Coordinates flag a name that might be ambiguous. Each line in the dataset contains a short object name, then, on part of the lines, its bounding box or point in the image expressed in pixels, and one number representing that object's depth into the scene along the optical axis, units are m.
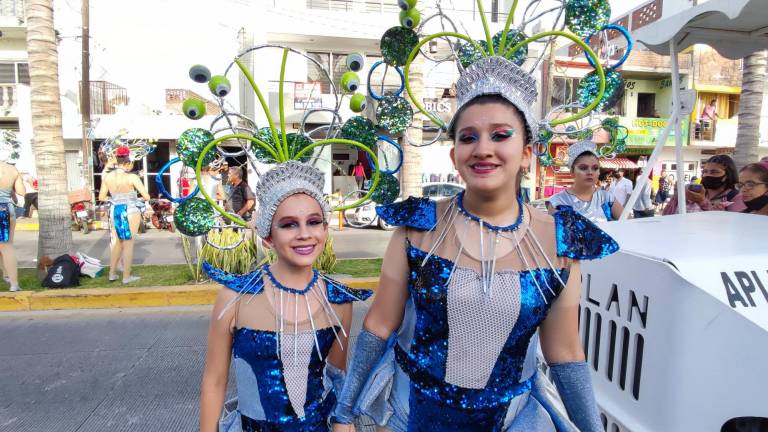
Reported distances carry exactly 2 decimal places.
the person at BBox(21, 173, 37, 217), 14.39
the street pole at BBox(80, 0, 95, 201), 13.65
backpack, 5.77
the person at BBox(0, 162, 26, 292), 5.62
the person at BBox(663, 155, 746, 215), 4.09
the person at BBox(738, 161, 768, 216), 3.24
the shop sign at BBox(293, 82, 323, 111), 14.63
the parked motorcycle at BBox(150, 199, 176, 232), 12.98
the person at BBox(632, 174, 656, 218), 7.09
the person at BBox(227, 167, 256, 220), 6.55
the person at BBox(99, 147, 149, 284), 6.21
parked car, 13.13
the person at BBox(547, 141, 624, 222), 3.97
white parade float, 1.56
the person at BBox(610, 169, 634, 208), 7.76
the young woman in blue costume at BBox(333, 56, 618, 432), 1.39
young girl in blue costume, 1.69
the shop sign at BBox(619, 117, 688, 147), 20.44
